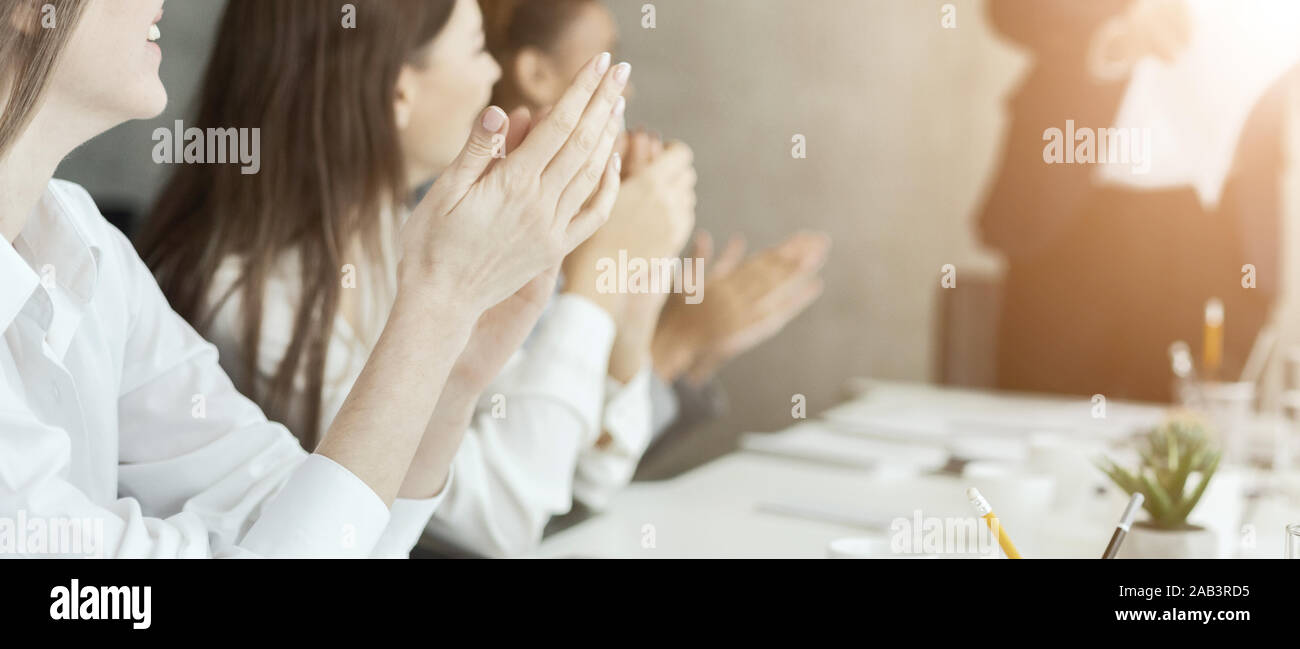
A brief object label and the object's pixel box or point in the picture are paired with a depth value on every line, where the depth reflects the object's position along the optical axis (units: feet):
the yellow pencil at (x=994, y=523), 5.42
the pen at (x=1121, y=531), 5.53
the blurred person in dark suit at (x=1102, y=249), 16.00
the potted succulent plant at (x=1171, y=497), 6.00
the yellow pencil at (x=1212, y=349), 8.37
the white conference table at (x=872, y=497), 6.46
